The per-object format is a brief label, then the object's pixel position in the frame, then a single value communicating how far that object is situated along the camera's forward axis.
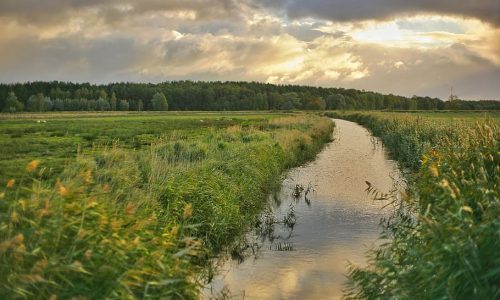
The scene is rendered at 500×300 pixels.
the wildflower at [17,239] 4.83
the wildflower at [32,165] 5.73
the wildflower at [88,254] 5.40
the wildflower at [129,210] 6.12
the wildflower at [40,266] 4.95
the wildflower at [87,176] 6.45
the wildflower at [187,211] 7.46
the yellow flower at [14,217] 5.74
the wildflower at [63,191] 5.65
